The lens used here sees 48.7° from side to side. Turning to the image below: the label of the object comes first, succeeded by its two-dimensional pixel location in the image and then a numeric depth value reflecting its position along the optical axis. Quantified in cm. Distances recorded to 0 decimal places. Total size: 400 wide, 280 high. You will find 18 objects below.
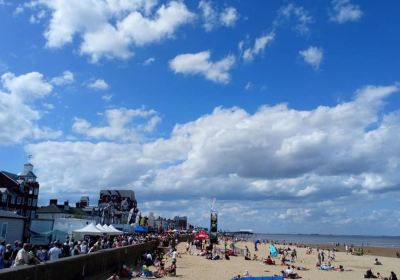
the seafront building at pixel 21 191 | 5997
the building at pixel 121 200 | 9862
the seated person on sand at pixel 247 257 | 4003
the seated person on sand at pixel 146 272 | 2325
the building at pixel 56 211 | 7131
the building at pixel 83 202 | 9175
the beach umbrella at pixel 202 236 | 4823
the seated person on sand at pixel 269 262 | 3611
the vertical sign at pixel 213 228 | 3578
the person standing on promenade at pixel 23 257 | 1235
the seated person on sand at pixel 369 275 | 2839
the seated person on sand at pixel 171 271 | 2480
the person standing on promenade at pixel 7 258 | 1550
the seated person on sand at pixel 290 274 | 2591
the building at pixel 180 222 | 17009
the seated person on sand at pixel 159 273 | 2363
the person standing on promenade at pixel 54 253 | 1731
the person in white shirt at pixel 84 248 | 2118
